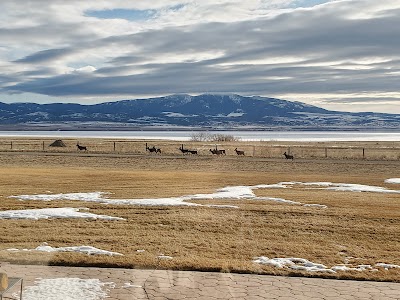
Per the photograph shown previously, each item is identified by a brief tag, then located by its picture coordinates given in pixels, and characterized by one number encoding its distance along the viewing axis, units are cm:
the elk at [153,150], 5616
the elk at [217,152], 5226
